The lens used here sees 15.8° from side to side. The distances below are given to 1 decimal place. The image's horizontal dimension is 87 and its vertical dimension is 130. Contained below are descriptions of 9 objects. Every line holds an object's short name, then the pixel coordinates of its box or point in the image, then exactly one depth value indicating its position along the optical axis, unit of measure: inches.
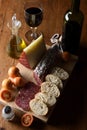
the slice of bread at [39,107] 41.5
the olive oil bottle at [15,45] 49.0
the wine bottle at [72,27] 46.8
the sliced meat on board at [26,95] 42.7
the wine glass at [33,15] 48.3
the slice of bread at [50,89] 42.9
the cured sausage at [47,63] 44.9
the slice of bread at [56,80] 44.1
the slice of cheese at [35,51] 45.8
